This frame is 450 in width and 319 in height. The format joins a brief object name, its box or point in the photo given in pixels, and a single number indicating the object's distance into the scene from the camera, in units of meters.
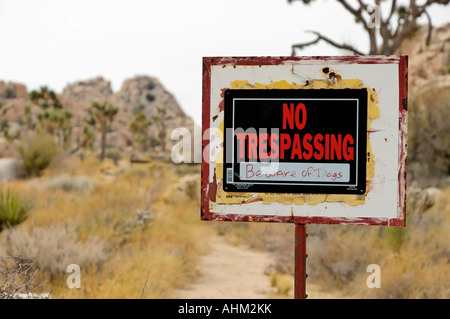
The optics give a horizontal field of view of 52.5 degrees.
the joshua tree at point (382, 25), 11.23
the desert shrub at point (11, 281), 3.28
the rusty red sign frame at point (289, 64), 2.92
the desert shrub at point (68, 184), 14.79
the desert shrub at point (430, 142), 17.59
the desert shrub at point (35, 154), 18.36
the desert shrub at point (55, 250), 6.34
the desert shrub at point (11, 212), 8.23
